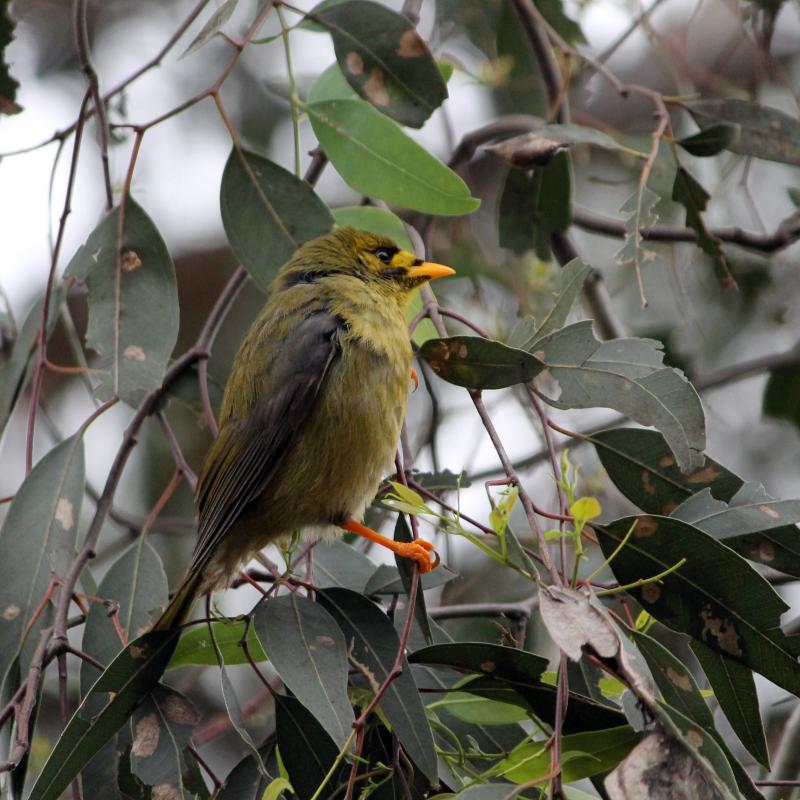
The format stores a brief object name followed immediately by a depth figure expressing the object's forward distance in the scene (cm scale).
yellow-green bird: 671
